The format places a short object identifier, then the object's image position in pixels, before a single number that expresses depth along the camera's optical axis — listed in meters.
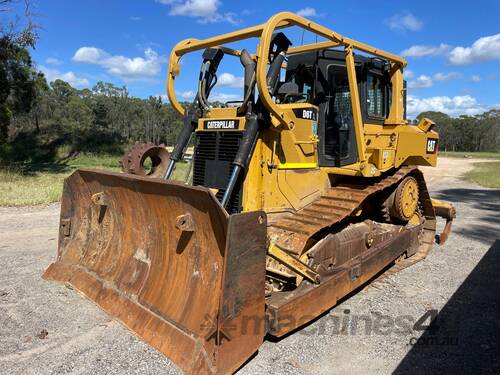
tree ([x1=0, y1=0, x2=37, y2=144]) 17.12
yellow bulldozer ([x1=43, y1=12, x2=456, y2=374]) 3.29
